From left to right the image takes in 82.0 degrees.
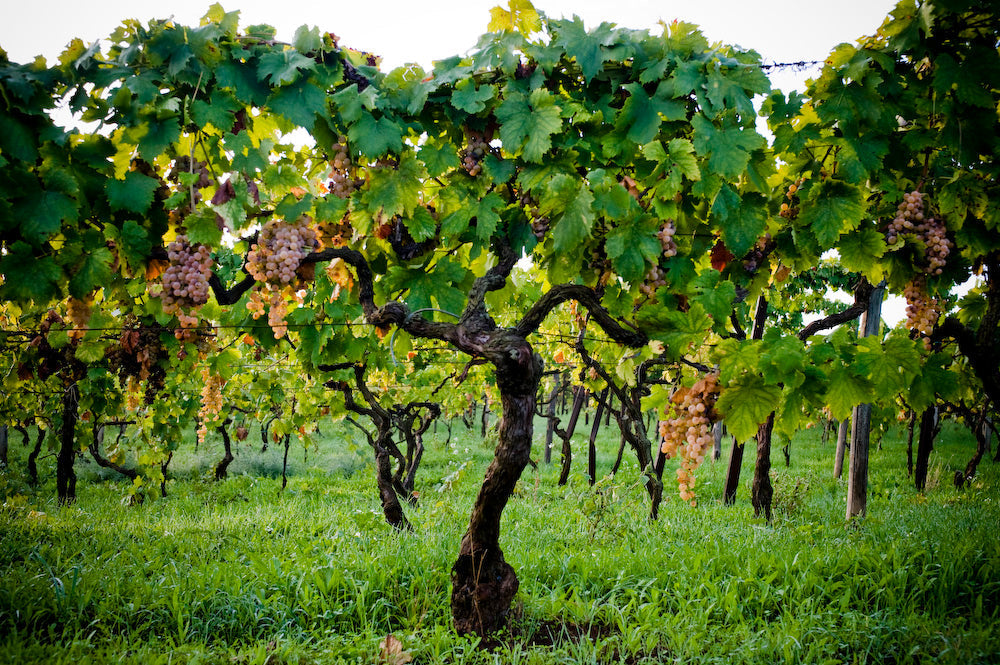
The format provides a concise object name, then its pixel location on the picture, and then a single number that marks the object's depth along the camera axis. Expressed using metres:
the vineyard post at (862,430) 5.44
